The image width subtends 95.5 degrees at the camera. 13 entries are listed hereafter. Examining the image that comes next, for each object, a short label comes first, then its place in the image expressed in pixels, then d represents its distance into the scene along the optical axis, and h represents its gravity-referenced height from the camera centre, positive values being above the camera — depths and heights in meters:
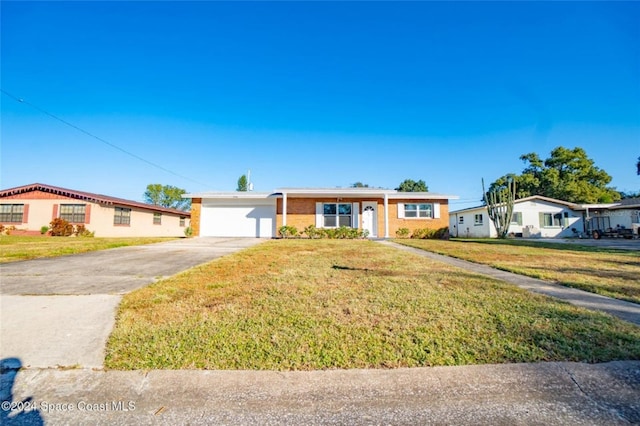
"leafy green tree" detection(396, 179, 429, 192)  51.63 +8.10
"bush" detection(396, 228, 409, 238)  17.83 -0.08
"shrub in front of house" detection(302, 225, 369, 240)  17.05 -0.07
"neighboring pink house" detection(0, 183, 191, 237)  19.61 +1.72
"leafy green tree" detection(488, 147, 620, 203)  32.50 +6.29
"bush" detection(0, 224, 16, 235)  19.26 +0.31
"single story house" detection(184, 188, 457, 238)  18.06 +1.23
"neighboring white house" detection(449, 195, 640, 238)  24.48 +1.05
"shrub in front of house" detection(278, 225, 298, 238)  17.08 +0.05
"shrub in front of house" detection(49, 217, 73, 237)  18.80 +0.35
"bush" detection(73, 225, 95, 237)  19.12 +0.08
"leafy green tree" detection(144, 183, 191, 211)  56.03 +7.33
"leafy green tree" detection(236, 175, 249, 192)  45.69 +7.84
